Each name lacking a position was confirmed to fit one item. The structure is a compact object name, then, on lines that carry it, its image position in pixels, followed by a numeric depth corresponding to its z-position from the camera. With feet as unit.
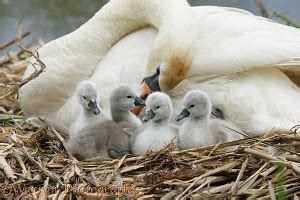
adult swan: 42.04
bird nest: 36.81
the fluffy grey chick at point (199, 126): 40.93
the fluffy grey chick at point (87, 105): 42.29
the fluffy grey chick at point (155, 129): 40.86
